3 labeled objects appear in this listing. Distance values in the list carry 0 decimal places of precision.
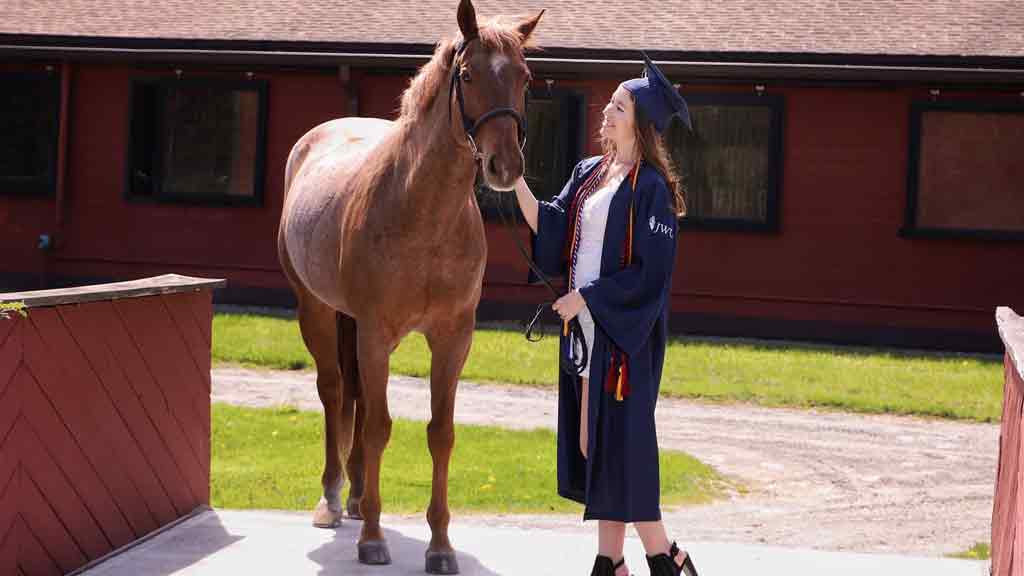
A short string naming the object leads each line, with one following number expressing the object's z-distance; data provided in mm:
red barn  18359
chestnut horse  6172
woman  5742
